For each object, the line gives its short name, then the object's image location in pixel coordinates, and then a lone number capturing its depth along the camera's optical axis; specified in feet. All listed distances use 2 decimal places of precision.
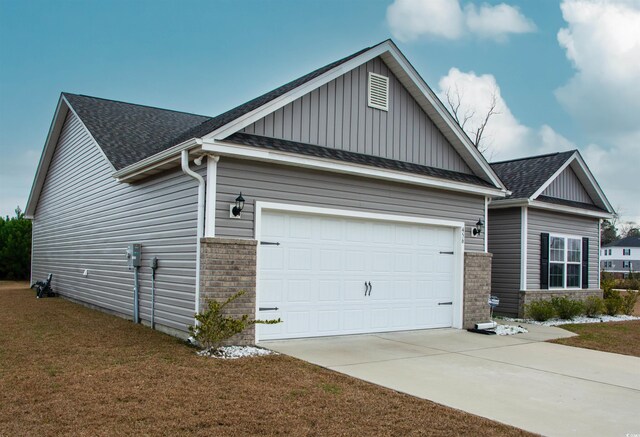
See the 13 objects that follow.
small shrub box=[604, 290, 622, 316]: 52.75
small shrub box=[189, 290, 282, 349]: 25.70
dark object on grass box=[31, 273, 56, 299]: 56.54
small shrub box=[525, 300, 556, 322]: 44.91
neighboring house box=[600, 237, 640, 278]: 223.92
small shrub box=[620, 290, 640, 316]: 54.19
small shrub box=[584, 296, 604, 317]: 49.67
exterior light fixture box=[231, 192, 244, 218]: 27.58
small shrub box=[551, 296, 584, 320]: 46.29
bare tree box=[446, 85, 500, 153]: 102.94
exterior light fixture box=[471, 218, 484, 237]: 39.19
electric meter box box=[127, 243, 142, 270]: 35.42
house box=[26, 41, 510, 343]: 28.07
